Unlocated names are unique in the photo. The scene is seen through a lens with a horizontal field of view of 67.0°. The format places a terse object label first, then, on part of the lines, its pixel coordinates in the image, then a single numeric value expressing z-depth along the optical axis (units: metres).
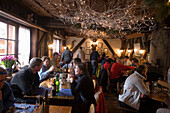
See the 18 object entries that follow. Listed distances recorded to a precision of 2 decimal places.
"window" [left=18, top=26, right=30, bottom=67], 4.73
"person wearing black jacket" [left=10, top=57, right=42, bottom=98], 2.30
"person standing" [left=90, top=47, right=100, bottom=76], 7.73
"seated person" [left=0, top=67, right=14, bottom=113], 1.69
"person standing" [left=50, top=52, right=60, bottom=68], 5.56
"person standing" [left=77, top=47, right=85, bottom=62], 7.38
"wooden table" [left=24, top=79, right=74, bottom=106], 2.19
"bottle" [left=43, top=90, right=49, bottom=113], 1.53
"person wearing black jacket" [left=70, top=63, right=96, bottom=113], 2.31
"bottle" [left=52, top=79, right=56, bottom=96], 2.29
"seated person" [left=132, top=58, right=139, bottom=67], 6.24
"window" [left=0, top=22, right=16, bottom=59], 3.66
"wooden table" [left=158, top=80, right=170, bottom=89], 2.70
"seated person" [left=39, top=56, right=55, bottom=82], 3.50
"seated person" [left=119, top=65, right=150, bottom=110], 2.82
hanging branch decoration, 3.54
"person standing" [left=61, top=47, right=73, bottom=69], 6.32
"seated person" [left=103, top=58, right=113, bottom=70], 5.51
